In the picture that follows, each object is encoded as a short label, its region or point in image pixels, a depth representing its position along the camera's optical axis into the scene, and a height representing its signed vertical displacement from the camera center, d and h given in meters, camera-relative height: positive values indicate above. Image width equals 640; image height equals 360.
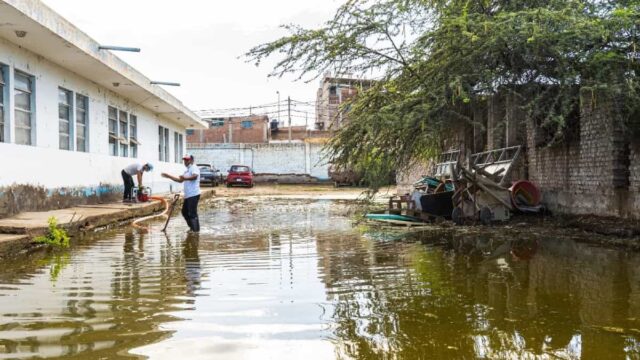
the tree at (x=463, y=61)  8.40 +2.12
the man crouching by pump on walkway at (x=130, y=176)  14.59 +0.20
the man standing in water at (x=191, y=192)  10.42 -0.21
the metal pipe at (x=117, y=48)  12.65 +3.33
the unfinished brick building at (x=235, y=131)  55.38 +5.41
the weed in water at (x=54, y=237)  7.92 -0.82
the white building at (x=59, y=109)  10.04 +1.91
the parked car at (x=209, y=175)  36.72 +0.47
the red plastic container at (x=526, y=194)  11.33 -0.38
